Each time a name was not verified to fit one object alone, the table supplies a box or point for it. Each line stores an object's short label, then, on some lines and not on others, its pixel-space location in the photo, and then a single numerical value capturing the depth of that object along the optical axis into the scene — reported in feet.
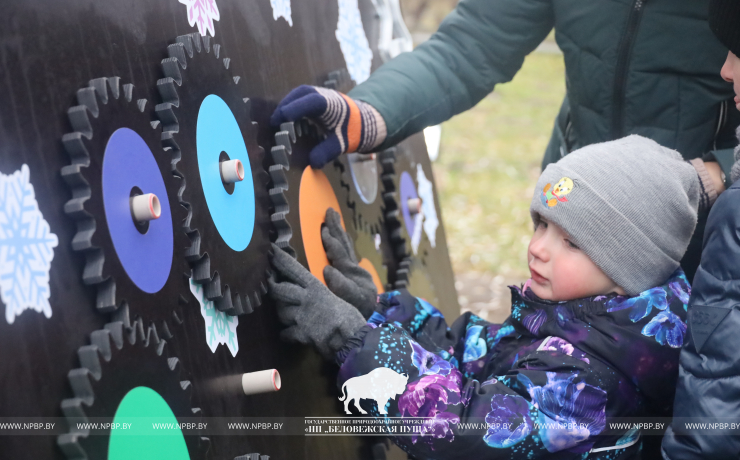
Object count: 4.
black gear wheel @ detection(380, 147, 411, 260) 4.92
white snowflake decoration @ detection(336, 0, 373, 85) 4.69
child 3.10
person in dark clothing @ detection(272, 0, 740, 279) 3.70
